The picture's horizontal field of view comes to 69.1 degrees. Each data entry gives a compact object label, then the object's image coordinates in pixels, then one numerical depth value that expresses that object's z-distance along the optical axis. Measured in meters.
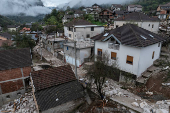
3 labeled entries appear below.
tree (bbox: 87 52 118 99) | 10.52
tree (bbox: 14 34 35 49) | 26.50
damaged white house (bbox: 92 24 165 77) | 12.75
